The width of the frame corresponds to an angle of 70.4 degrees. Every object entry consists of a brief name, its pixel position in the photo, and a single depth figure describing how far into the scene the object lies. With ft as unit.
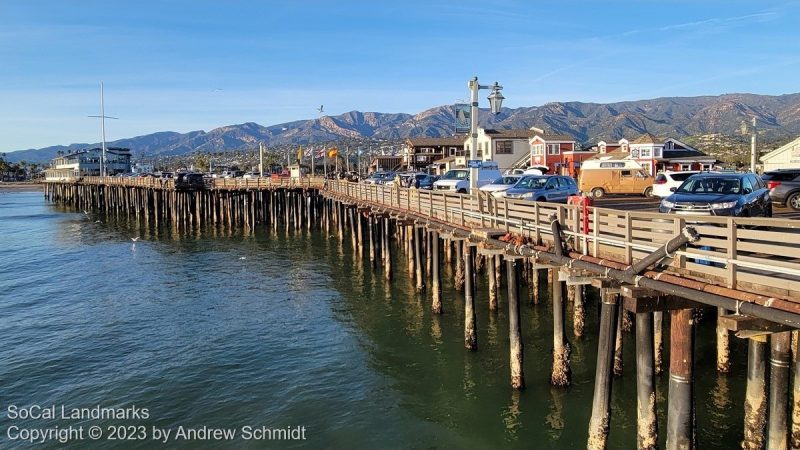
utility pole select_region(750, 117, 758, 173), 106.01
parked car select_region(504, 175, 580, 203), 76.18
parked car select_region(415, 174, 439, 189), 138.56
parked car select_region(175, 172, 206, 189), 197.21
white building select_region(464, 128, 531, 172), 231.91
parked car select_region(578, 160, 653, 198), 121.60
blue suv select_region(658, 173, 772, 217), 48.37
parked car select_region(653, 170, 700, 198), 95.09
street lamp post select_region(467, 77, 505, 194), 79.61
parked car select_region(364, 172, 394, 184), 172.84
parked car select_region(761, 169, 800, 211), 79.71
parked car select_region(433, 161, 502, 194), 108.88
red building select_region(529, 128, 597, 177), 212.64
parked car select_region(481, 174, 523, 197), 88.61
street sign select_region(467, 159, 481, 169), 79.92
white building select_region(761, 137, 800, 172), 134.75
